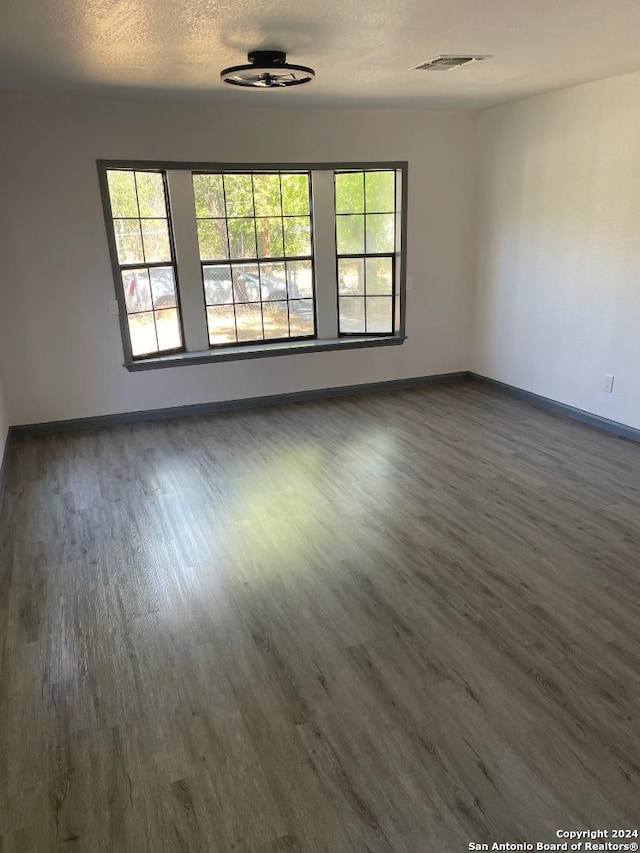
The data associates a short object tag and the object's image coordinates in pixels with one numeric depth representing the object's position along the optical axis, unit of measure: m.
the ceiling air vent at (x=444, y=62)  3.67
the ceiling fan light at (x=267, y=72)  3.32
